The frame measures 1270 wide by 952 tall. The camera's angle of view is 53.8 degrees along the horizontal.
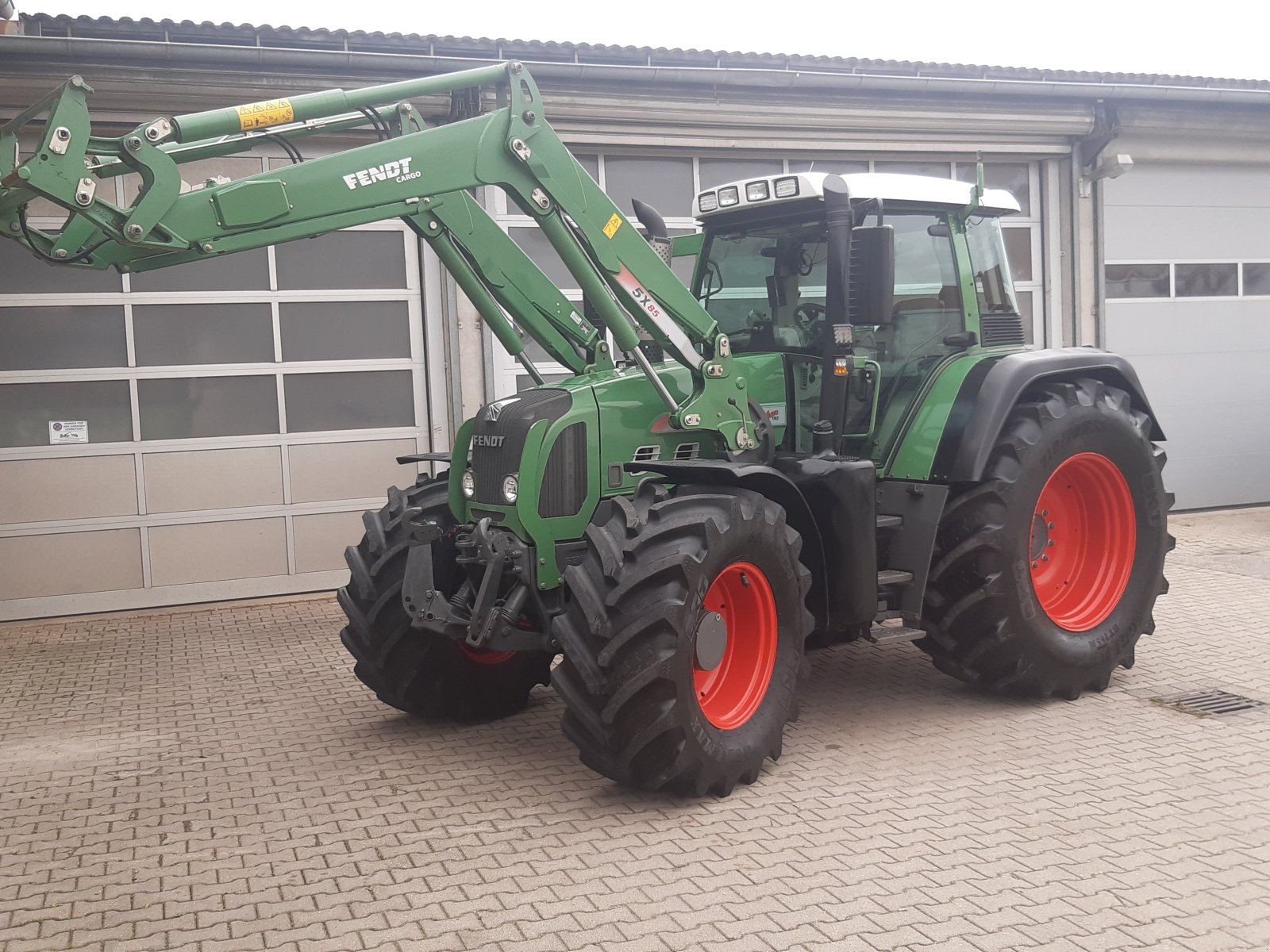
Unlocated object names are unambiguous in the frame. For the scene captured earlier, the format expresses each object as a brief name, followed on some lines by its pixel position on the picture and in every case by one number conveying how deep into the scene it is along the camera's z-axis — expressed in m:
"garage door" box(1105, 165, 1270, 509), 11.57
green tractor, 4.39
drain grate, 5.55
